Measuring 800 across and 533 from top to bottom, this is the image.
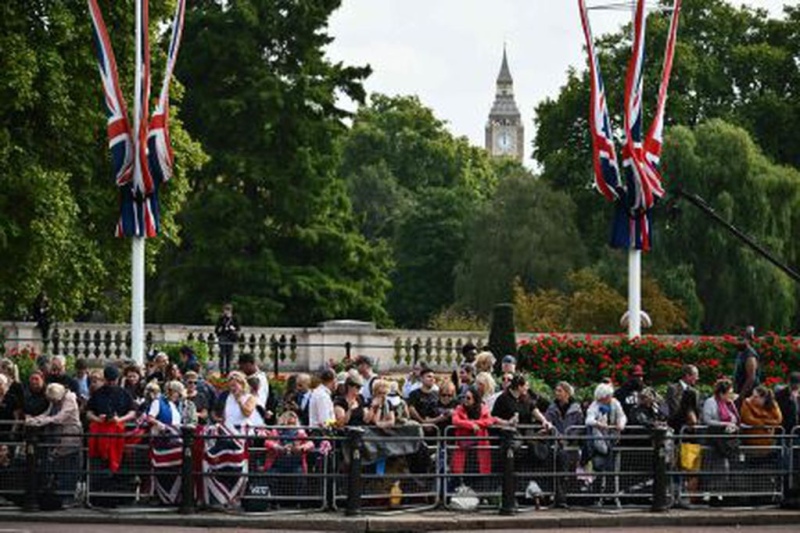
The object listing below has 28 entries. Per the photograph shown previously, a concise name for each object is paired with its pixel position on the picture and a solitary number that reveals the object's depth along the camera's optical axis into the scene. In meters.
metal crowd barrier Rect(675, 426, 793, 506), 27.62
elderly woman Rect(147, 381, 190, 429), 26.77
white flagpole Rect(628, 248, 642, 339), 39.28
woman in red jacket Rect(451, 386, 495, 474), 26.72
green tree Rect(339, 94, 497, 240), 118.06
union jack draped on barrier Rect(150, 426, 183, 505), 26.33
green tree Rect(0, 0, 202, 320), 44.50
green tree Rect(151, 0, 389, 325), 67.44
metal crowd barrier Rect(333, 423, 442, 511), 26.23
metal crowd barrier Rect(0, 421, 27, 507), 26.58
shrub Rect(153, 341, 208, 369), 44.65
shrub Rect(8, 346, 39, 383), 40.69
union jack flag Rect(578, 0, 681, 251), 37.72
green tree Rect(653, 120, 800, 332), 70.31
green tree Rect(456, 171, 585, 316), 79.12
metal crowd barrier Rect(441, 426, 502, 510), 26.69
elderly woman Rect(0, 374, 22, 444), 27.18
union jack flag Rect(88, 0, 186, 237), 35.28
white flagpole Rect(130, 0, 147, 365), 35.97
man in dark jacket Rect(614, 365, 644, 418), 28.53
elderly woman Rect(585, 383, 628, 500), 27.19
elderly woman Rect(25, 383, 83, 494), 26.39
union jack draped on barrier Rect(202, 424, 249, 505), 26.23
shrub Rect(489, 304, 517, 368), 43.41
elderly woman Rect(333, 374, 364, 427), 27.05
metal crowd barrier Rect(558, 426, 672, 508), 27.11
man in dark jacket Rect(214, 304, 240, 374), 47.44
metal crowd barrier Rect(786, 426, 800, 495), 27.70
